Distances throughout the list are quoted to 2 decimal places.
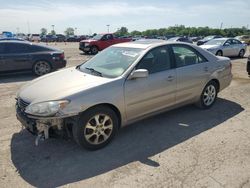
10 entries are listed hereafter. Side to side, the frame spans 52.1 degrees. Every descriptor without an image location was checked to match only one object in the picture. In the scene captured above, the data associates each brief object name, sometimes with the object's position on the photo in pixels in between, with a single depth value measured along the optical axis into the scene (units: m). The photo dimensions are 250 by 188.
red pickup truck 20.05
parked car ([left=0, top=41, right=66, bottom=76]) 9.27
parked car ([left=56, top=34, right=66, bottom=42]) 56.47
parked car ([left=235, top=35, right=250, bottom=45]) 38.88
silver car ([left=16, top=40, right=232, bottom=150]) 3.59
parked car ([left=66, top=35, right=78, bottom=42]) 55.94
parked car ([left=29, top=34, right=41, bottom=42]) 48.37
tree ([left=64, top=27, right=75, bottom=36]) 129.50
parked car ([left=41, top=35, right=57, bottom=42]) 55.31
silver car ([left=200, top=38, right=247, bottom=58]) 15.59
